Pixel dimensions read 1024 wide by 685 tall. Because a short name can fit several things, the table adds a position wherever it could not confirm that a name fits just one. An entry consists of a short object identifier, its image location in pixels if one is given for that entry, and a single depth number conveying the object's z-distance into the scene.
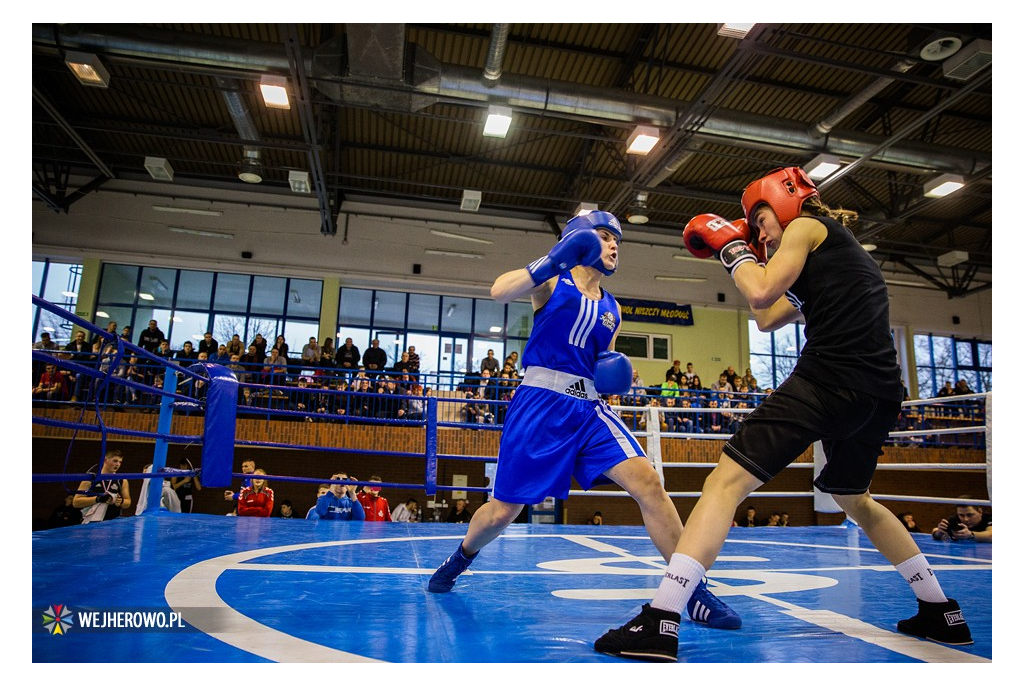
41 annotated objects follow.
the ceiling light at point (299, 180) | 11.25
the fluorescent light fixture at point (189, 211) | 13.17
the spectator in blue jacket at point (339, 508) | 5.57
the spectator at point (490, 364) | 11.60
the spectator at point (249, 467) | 6.57
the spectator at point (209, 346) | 10.99
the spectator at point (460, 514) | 8.59
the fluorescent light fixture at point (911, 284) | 15.74
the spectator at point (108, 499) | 4.16
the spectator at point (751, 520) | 9.69
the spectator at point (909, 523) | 7.64
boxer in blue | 1.97
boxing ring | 1.50
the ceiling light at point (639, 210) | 11.88
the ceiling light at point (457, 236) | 14.00
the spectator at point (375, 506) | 6.10
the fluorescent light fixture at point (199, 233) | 13.20
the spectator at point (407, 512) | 8.44
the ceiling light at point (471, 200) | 12.22
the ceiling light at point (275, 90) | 8.30
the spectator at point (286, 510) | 7.67
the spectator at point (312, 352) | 11.85
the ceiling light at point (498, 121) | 8.69
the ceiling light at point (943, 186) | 10.34
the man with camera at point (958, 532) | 4.60
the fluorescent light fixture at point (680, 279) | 14.91
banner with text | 14.66
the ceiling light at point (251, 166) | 11.20
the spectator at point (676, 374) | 12.43
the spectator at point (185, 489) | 7.77
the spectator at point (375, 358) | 11.81
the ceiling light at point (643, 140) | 9.16
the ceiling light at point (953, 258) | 13.84
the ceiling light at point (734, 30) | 7.26
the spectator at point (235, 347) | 10.98
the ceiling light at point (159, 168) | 11.23
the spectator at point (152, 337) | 11.10
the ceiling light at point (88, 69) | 8.12
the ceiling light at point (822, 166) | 9.55
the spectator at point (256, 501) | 5.85
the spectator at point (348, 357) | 11.60
